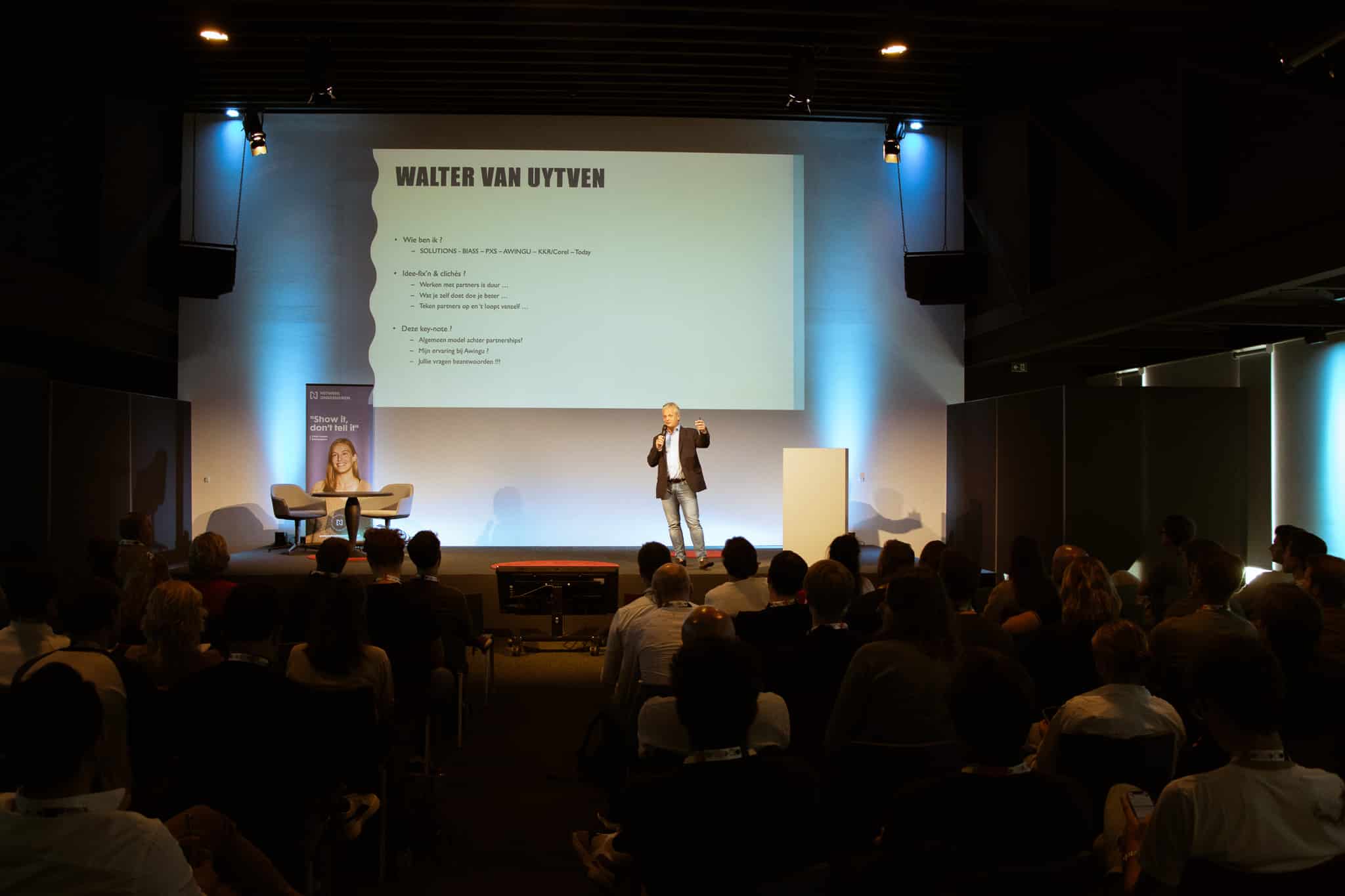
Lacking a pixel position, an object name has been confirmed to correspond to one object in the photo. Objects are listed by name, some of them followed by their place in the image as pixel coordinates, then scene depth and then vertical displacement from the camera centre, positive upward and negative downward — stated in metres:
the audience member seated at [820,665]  3.04 -0.64
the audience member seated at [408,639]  3.80 -0.69
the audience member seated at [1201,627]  2.88 -0.52
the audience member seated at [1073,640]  3.08 -0.57
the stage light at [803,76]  7.82 +3.19
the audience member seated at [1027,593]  3.85 -0.51
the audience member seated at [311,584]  4.25 -0.52
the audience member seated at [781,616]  3.58 -0.56
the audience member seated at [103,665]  2.33 -0.53
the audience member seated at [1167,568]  4.51 -0.59
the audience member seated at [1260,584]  4.10 -0.52
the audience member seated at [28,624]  3.03 -0.52
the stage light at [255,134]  9.08 +3.14
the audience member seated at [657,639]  3.36 -0.61
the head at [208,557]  4.09 -0.40
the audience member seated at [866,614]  3.55 -0.55
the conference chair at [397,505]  8.88 -0.39
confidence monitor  6.52 -0.85
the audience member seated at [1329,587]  3.37 -0.44
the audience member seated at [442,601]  4.08 -0.59
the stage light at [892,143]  9.47 +3.20
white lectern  8.05 -0.25
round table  8.48 -0.43
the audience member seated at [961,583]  3.23 -0.43
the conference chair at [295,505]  8.84 -0.38
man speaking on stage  8.14 -0.05
